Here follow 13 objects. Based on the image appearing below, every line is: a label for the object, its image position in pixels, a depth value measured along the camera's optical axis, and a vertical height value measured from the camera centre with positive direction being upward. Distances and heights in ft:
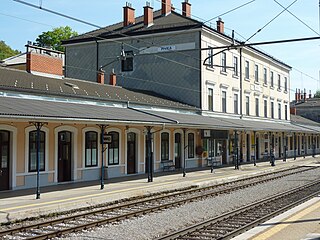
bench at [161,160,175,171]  84.12 -3.93
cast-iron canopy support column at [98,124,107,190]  56.08 +0.58
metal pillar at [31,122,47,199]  47.20 -0.38
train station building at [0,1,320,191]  57.21 +7.32
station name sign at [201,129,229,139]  94.68 +2.06
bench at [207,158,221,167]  101.26 -4.11
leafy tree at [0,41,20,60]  171.22 +35.77
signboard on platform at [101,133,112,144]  60.03 +0.61
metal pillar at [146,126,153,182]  64.08 -2.39
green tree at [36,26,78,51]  175.83 +40.97
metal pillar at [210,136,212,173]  103.02 -0.09
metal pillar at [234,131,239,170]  91.40 -3.60
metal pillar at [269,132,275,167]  104.03 -3.22
